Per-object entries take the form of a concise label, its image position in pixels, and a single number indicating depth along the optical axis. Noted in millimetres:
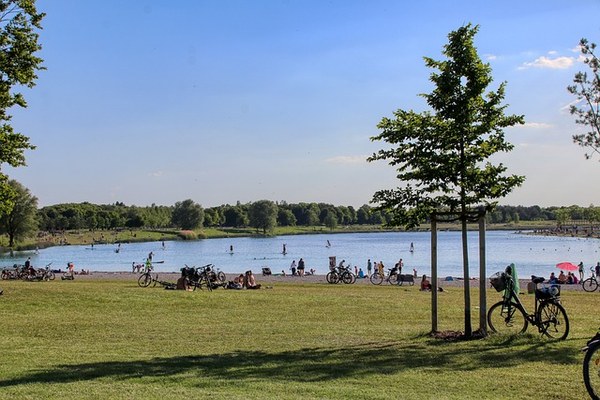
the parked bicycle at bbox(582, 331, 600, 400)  6758
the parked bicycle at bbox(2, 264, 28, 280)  37916
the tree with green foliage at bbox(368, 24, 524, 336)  11594
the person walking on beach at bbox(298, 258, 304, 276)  47253
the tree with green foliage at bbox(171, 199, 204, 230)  180500
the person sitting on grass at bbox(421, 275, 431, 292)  30141
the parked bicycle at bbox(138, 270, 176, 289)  28906
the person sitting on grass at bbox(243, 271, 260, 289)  28000
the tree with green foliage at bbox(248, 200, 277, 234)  180375
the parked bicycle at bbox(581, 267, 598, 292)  33409
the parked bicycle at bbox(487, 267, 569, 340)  11477
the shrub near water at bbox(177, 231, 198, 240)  170500
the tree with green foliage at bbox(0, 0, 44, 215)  17688
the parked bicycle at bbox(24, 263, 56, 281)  36781
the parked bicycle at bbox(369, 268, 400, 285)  37200
